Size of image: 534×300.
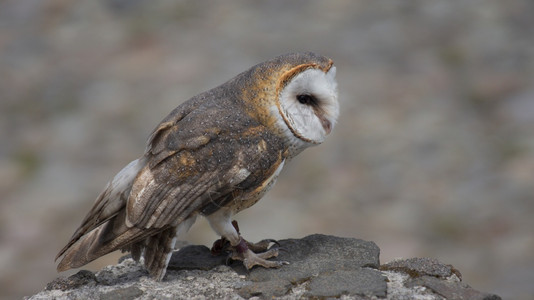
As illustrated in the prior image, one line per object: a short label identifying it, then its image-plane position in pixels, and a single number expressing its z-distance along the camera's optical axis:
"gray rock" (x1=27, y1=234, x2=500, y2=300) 7.34
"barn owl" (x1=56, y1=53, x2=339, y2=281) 7.39
